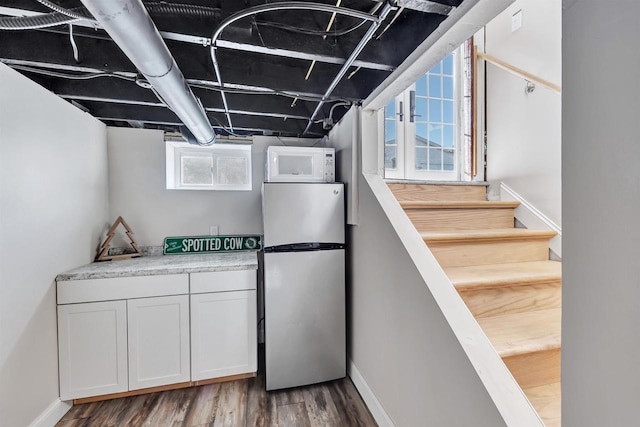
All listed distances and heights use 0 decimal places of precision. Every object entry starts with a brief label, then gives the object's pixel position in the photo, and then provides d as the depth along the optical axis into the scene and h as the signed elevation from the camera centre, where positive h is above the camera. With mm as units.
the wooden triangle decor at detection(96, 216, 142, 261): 2291 -289
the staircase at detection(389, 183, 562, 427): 1066 -338
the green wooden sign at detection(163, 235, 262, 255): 2633 -325
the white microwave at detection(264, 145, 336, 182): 2221 +368
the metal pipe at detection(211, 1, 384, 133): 1083 +793
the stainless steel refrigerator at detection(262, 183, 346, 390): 2020 -539
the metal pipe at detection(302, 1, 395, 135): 1108 +789
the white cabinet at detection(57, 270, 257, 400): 1861 -849
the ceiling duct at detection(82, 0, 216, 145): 921 +667
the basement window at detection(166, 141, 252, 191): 2703 +438
